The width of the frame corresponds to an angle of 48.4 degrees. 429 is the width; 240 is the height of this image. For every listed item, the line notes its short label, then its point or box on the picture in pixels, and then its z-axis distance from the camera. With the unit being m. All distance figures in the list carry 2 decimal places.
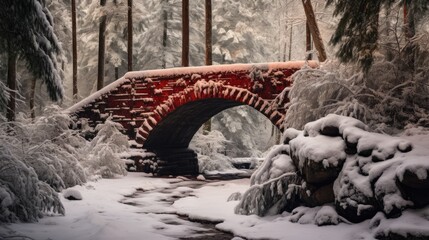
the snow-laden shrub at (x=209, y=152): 18.03
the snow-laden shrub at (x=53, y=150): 7.85
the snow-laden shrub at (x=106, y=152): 12.60
